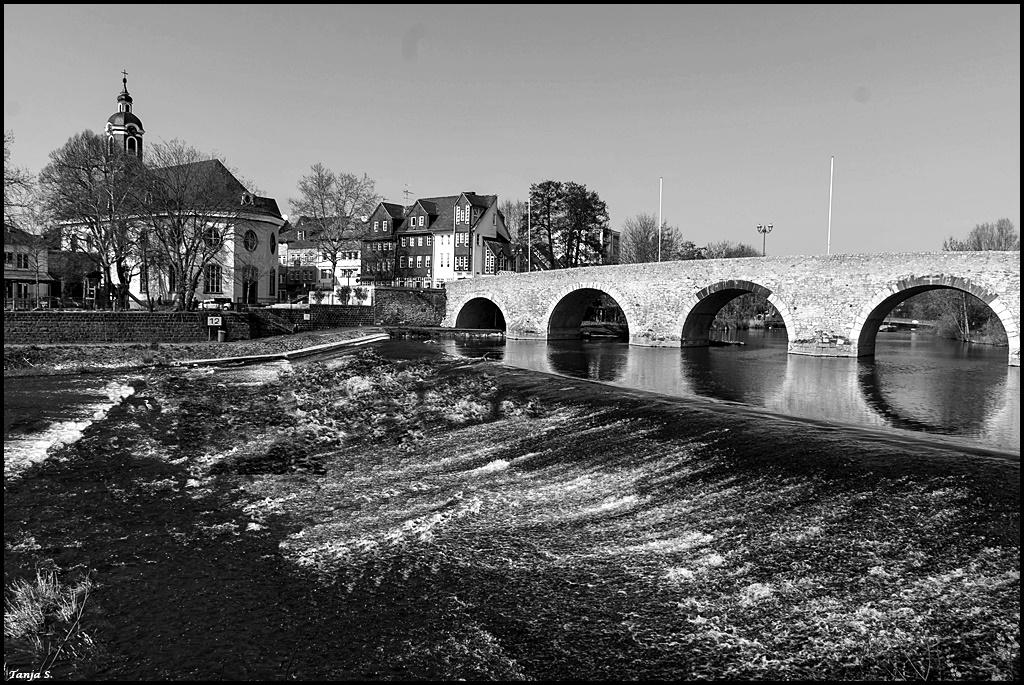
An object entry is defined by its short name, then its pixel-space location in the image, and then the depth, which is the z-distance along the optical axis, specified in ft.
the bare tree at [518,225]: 226.79
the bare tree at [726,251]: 293.43
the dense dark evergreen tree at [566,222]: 214.90
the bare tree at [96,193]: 124.88
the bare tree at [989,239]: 202.08
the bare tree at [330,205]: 186.91
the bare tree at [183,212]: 125.39
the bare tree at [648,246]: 249.55
